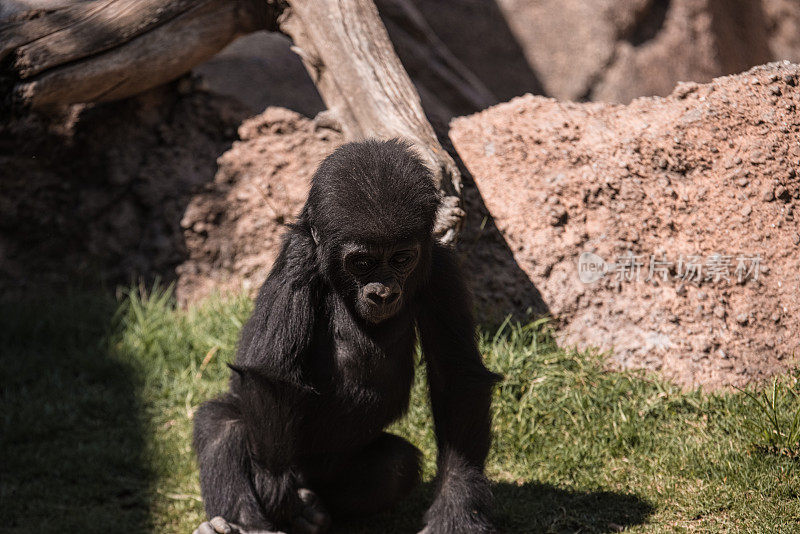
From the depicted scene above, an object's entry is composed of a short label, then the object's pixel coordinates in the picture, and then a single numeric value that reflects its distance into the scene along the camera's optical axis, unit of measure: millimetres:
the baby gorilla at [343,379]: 7031
